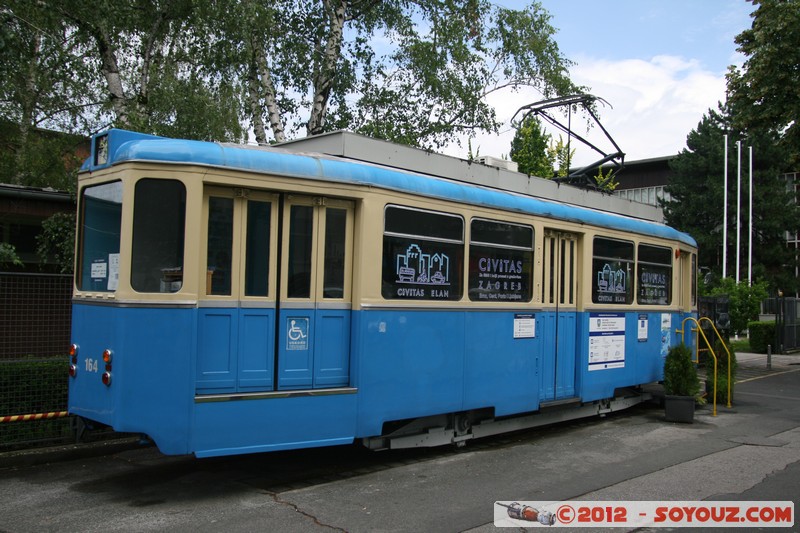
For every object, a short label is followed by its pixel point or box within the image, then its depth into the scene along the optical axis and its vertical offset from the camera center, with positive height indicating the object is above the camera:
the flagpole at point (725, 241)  32.07 +3.17
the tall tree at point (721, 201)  36.91 +5.87
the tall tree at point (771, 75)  20.19 +7.22
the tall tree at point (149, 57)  11.02 +4.83
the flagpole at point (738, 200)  30.79 +4.86
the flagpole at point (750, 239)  31.41 +3.11
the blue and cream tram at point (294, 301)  5.92 -0.08
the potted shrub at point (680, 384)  10.78 -1.28
